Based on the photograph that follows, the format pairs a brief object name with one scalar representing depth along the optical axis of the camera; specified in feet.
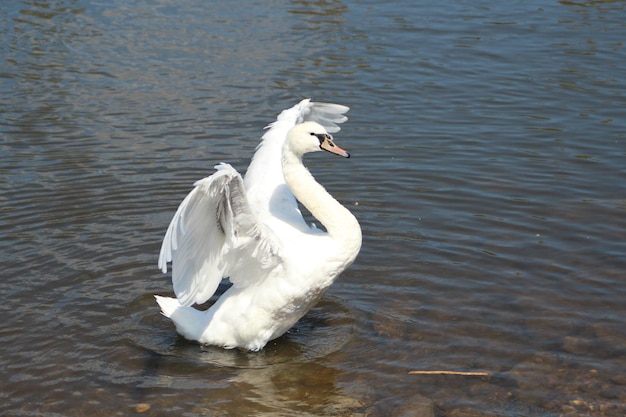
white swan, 21.54
